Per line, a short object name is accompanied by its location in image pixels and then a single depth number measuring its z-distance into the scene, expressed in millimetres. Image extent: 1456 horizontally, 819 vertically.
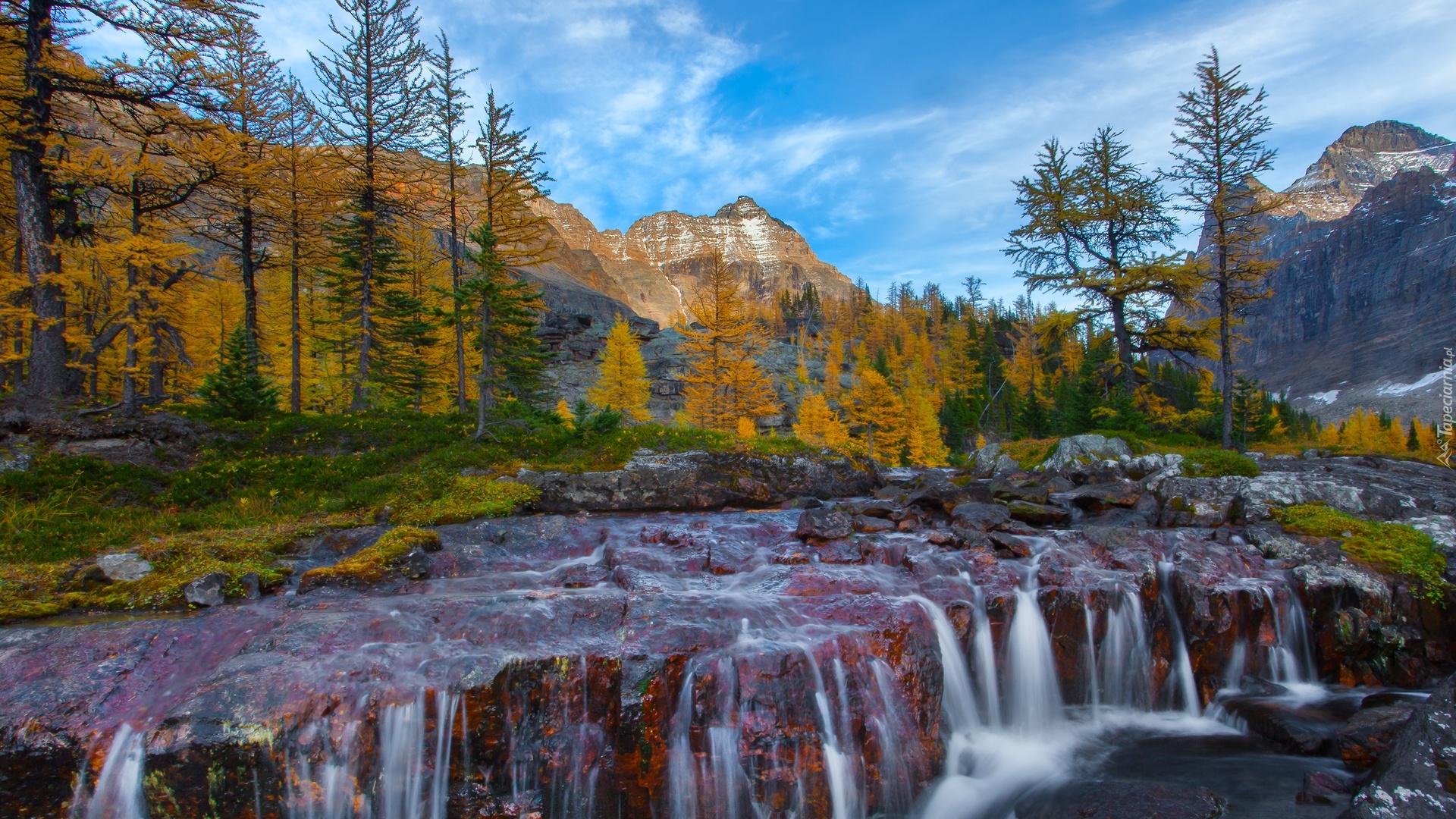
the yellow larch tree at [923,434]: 43769
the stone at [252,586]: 6770
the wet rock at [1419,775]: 3746
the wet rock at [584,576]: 7652
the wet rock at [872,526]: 10016
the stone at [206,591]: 6422
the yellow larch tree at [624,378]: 41219
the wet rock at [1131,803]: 4758
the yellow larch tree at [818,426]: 42781
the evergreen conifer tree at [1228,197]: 18203
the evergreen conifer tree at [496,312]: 15438
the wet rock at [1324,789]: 4902
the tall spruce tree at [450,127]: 21703
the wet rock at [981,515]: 9969
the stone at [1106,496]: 11648
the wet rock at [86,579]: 6539
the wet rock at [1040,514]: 10625
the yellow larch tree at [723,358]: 32188
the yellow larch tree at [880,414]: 40750
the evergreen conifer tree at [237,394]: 14831
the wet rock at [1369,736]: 5242
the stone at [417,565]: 7635
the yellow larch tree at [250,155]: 18141
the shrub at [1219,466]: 12789
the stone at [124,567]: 6709
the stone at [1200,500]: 10203
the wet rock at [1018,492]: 12250
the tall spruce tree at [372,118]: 20344
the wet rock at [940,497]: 11406
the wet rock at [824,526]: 9477
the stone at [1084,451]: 16984
